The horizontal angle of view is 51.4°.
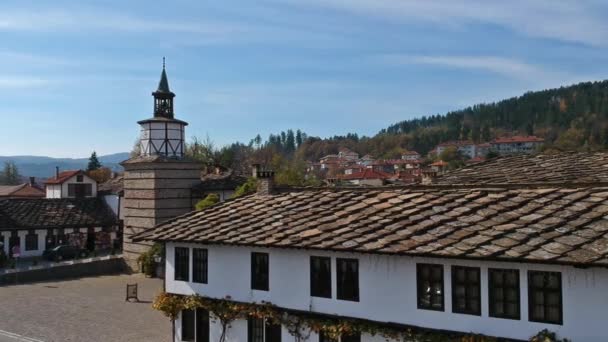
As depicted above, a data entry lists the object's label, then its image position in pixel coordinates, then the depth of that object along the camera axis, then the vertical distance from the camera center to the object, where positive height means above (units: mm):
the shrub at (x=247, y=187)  36100 -240
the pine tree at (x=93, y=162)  110500 +3800
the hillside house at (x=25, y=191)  83012 -981
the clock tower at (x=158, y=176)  41562 +484
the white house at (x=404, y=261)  13016 -1931
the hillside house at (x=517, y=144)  186125 +11383
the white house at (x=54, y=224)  44219 -2959
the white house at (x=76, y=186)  54312 -195
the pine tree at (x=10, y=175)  146250 +2170
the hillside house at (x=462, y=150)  191700 +9811
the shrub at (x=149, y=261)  39125 -4816
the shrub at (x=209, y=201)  37775 -1078
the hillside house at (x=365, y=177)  116812 +1021
